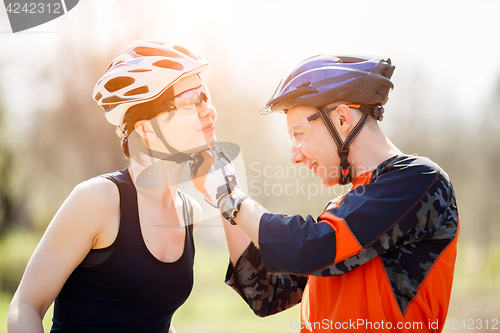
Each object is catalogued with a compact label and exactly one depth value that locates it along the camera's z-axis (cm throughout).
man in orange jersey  366
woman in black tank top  373
